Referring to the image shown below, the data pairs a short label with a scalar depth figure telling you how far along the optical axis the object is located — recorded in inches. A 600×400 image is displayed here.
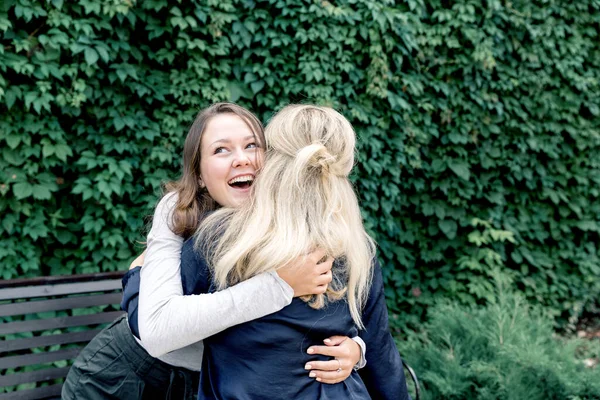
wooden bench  99.6
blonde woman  65.6
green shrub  117.5
